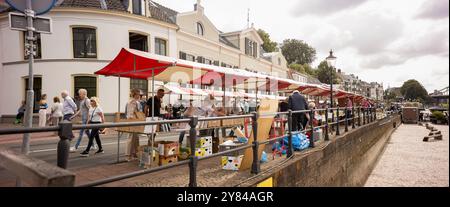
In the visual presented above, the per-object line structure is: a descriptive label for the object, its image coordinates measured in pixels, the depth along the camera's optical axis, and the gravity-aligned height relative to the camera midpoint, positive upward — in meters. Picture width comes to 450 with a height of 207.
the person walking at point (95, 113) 7.09 -0.17
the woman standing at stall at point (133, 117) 6.18 -0.24
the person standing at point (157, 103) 6.82 +0.06
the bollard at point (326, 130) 7.90 -0.71
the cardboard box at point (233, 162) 4.80 -0.97
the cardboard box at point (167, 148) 5.34 -0.81
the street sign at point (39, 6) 3.41 +1.23
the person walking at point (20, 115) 16.89 -0.50
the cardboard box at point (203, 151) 5.70 -0.93
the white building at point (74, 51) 16.94 +3.37
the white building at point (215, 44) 22.78 +5.70
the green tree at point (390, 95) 99.81 +2.97
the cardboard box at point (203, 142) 5.80 -0.75
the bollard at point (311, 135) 6.71 -0.72
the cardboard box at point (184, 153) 5.89 -1.00
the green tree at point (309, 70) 69.49 +8.53
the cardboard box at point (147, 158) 5.34 -1.00
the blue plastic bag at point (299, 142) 6.48 -0.86
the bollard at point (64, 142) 2.08 -0.27
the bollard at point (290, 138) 5.60 -0.67
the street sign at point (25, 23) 3.39 +1.03
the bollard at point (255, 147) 4.38 -0.65
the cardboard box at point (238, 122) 7.78 -0.48
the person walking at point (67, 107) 8.02 -0.02
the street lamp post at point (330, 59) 15.29 +2.43
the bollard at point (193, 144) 3.18 -0.44
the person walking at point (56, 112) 11.94 -0.24
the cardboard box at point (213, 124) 6.51 -0.44
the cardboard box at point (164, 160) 5.32 -1.02
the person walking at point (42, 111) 12.66 -0.20
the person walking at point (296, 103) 8.84 +0.05
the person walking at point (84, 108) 7.31 -0.05
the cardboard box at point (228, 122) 7.20 -0.45
